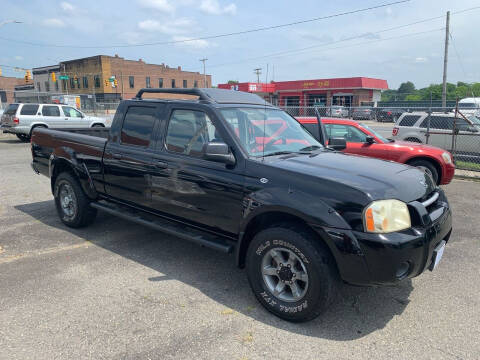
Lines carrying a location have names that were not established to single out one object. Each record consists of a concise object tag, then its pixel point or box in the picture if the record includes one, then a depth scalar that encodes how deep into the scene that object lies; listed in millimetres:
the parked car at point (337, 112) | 21839
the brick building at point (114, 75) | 62750
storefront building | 45562
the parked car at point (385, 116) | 32688
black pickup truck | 2852
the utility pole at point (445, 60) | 27047
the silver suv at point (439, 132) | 11773
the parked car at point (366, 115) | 32506
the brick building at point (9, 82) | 89906
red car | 8055
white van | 26562
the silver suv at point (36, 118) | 16922
